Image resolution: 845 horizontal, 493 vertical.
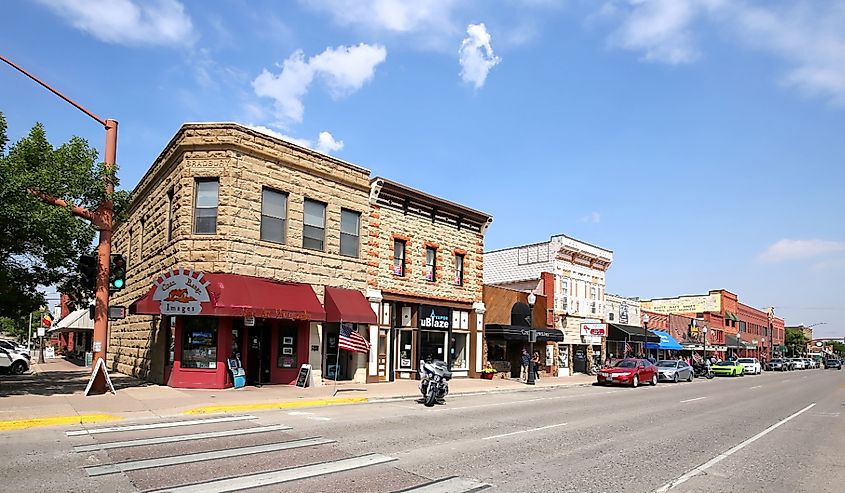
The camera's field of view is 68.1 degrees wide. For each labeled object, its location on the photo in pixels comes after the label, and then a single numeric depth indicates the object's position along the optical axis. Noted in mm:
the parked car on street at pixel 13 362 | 27766
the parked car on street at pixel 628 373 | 31141
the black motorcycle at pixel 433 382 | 18078
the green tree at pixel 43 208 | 15680
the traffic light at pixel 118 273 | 16766
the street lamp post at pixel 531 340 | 28894
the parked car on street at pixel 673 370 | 36250
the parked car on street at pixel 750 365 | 54906
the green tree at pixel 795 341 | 127706
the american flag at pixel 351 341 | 22047
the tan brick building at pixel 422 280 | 25750
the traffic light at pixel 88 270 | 16688
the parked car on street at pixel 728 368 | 51031
